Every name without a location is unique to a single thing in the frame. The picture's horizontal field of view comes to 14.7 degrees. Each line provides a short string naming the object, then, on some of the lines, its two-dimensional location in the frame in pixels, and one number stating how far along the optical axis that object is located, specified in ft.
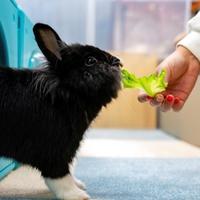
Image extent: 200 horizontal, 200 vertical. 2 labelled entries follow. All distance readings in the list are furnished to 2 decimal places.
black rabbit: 3.68
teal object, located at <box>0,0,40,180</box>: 4.27
